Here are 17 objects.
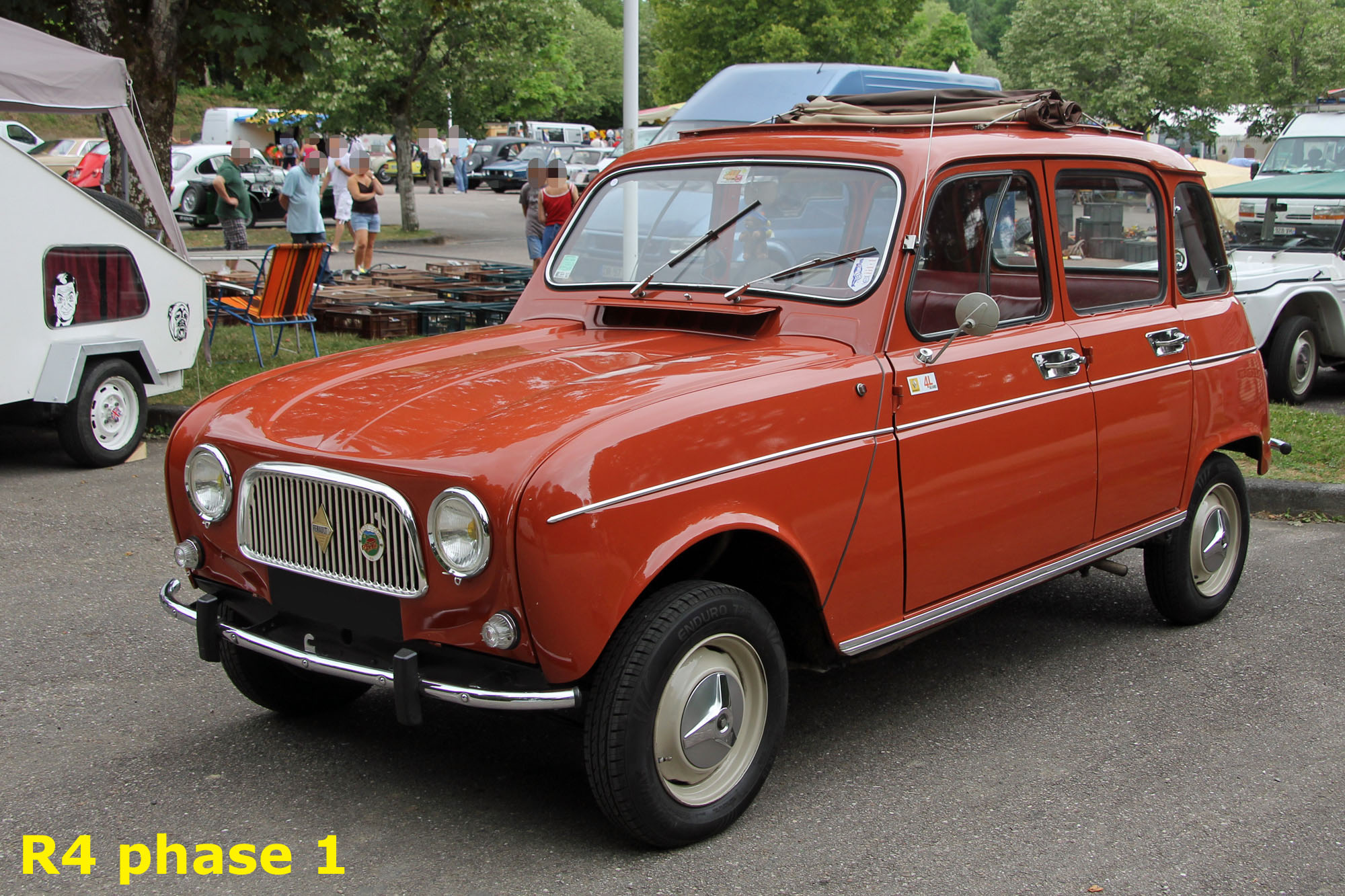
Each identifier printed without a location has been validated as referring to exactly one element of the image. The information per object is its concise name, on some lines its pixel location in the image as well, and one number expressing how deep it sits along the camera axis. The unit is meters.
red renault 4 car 3.29
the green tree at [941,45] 51.06
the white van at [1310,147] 17.08
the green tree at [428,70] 23.47
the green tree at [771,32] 30.16
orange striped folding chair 10.57
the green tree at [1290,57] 35.12
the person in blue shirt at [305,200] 15.39
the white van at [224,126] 37.91
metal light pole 9.87
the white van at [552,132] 57.59
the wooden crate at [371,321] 12.29
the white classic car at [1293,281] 10.37
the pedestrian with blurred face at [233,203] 16.66
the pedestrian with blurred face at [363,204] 16.61
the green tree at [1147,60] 35.25
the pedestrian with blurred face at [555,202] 14.46
